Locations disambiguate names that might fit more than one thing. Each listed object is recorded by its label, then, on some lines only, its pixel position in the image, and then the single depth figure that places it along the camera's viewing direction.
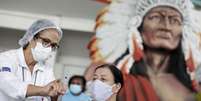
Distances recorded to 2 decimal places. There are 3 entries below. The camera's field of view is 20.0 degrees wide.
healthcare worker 1.92
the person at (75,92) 3.50
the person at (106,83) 2.76
